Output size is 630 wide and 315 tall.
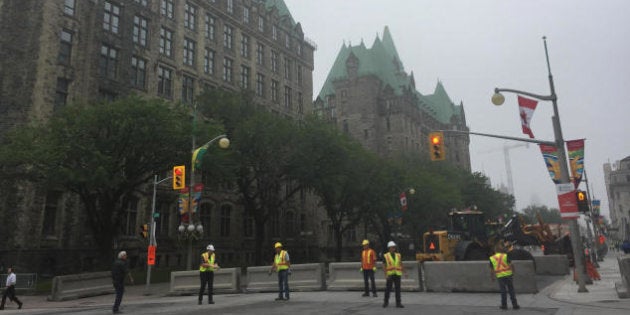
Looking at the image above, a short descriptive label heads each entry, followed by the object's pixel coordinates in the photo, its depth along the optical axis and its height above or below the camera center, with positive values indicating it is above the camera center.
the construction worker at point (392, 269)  13.79 -0.60
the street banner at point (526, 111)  18.51 +5.21
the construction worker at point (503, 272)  12.60 -0.72
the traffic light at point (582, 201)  16.95 +1.51
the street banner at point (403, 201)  39.75 +3.95
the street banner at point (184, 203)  24.47 +2.68
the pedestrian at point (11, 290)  19.04 -1.24
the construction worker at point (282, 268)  16.47 -0.57
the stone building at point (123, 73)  33.62 +16.06
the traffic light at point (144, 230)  25.83 +1.40
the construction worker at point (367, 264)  15.90 -0.50
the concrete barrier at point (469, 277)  16.73 -1.12
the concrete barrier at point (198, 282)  20.95 -1.24
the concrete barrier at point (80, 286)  21.12 -1.33
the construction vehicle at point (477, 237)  24.02 +0.47
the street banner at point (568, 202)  16.47 +1.44
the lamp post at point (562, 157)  16.25 +3.18
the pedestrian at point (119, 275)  14.36 -0.58
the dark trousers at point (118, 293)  14.25 -1.12
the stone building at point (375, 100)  93.06 +30.31
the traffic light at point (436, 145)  20.30 +4.38
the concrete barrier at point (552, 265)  26.70 -1.19
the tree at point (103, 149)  25.50 +6.18
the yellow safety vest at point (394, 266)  13.98 -0.51
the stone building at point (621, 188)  113.44 +13.33
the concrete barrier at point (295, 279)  20.25 -1.18
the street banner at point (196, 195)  24.64 +3.12
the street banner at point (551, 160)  19.16 +3.37
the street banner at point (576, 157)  20.17 +3.71
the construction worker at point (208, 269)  16.31 -0.53
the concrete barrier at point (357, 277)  18.45 -1.12
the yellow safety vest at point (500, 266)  12.96 -0.56
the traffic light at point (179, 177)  24.36 +3.98
